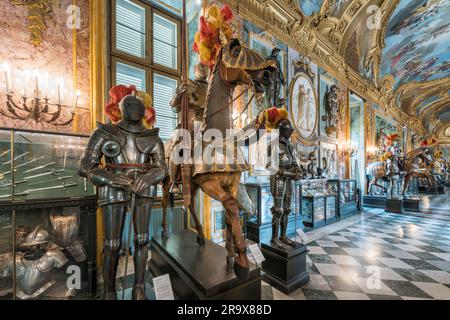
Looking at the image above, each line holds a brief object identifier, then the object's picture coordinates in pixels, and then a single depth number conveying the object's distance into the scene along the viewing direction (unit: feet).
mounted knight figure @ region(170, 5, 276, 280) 5.35
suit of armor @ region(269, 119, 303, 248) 8.63
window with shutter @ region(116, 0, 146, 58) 11.64
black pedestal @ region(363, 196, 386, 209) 26.48
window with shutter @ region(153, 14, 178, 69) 13.19
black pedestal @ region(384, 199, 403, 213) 23.44
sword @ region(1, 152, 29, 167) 7.69
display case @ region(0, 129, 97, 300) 6.68
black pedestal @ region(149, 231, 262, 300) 5.02
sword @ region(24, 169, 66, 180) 7.80
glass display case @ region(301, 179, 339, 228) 17.29
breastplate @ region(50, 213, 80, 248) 7.20
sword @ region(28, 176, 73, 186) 7.79
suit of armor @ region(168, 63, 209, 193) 6.97
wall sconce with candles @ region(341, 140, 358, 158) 27.37
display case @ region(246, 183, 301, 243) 13.80
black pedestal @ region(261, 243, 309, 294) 7.72
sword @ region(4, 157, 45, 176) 7.55
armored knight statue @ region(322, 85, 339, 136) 23.72
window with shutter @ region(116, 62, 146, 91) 11.57
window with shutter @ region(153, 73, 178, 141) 13.05
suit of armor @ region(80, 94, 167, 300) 5.19
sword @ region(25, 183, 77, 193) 7.53
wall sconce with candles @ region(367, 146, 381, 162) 33.04
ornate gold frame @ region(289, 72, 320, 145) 19.76
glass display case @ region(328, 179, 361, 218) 20.73
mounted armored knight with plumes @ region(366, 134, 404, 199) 24.09
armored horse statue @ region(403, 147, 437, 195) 26.37
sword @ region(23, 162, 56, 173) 7.94
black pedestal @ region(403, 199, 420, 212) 24.27
